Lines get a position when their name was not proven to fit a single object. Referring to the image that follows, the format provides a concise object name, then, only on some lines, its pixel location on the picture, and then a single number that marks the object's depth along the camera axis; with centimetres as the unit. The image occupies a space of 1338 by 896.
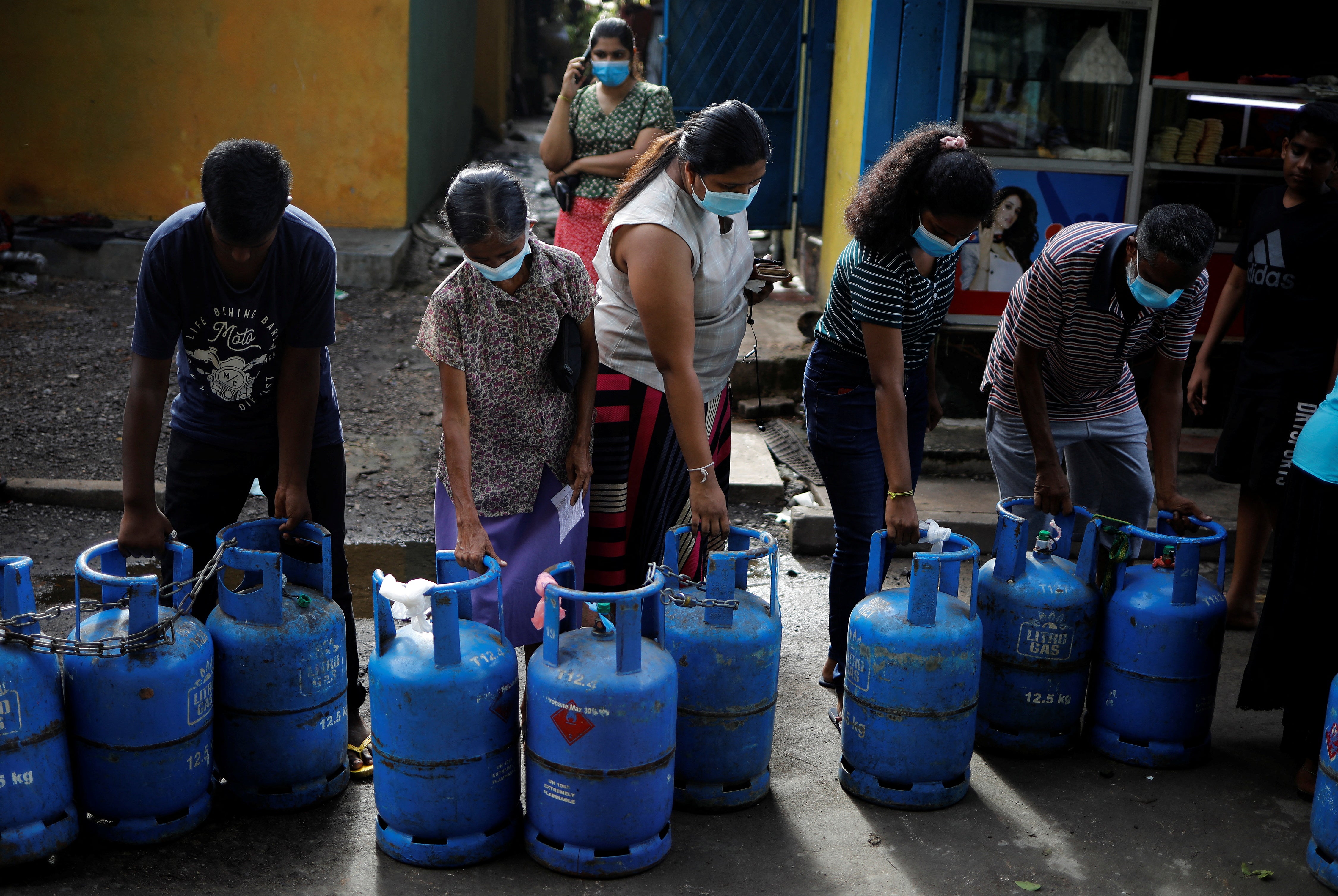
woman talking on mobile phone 596
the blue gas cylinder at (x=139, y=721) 268
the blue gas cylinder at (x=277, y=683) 290
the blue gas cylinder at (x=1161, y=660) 325
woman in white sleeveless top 292
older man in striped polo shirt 324
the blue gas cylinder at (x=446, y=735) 268
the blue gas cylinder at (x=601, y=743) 266
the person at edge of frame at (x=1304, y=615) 312
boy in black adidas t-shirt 407
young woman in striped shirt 316
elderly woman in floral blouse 283
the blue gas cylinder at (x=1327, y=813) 280
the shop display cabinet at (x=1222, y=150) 585
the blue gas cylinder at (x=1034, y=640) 331
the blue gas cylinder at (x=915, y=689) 301
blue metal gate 779
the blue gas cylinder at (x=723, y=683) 297
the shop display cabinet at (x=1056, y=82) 570
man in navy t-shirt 271
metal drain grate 582
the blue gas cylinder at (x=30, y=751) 255
